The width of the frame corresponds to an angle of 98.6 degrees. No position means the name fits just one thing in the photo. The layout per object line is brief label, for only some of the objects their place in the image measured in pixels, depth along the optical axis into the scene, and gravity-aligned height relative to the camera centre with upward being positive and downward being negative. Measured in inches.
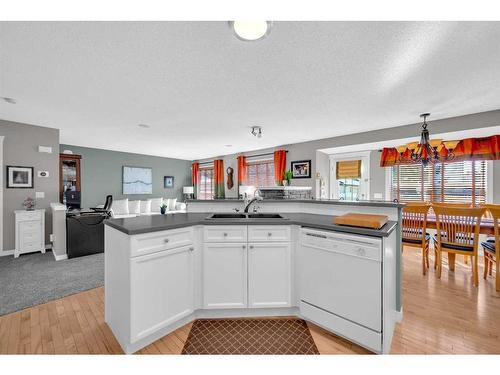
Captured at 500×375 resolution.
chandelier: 127.4 +26.9
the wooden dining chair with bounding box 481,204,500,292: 98.0 -31.5
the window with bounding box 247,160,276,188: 255.0 +17.7
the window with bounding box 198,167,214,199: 325.7 +5.0
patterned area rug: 61.1 -46.3
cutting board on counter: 60.7 -9.9
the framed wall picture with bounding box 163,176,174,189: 318.0 +7.6
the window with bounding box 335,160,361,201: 212.7 +9.7
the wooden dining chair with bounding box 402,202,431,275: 121.3 -23.9
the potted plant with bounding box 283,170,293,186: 157.5 +7.6
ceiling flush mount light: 55.3 +41.9
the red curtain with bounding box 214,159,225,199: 296.1 +13.5
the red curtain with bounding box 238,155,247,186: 271.4 +23.1
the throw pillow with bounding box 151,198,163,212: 269.9 -21.5
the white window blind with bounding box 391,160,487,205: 160.4 +4.5
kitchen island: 59.2 -27.3
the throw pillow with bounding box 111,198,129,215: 230.8 -21.9
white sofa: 233.3 -23.7
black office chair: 183.0 -14.5
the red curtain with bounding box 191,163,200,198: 335.6 +19.1
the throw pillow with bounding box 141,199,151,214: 256.8 -24.1
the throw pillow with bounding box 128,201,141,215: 245.4 -23.1
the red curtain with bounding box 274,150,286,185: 229.8 +24.7
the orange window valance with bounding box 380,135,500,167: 143.7 +27.0
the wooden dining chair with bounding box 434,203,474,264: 143.2 -11.8
